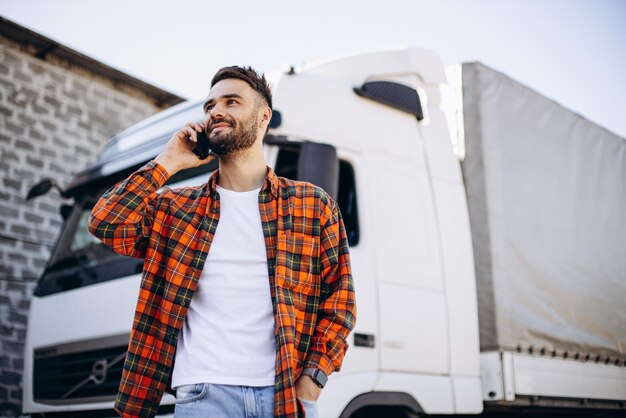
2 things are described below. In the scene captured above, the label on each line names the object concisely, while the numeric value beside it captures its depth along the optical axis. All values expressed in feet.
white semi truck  11.18
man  6.20
